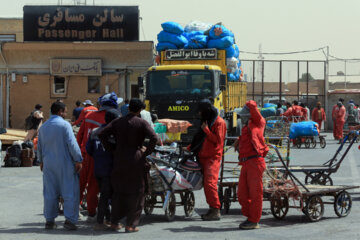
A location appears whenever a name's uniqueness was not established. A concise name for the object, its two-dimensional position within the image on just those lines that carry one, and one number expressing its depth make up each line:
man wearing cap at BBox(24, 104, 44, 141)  22.05
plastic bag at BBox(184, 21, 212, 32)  26.06
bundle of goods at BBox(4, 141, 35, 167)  19.41
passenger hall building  35.38
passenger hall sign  37.62
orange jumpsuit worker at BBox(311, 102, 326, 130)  32.22
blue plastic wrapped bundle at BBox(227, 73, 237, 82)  25.31
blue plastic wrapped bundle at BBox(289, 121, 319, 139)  25.70
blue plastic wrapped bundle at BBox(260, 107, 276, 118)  32.97
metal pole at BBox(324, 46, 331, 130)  43.98
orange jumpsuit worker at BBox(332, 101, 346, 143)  31.56
